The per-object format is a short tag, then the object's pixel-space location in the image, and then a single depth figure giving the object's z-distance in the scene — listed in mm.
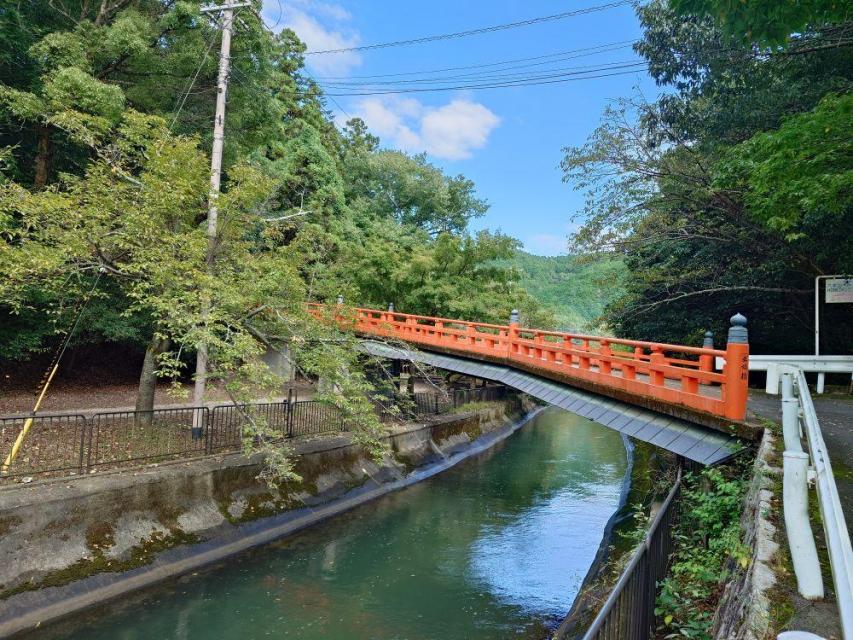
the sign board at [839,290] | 11539
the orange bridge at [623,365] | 7086
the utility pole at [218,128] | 10984
